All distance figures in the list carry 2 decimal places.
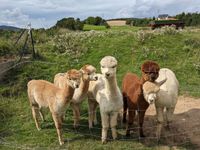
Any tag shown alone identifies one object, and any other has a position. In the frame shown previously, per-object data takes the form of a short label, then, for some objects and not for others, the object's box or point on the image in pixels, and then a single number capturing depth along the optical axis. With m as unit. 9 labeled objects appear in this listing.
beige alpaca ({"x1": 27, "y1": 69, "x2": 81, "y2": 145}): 3.61
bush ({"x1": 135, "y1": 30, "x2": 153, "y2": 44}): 8.07
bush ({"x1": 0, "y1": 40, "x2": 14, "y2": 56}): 6.60
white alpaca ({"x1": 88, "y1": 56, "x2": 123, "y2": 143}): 3.52
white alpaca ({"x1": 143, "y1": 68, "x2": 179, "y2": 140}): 3.53
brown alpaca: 3.62
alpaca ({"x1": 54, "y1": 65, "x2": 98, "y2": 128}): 3.92
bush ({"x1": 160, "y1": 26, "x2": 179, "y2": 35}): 8.74
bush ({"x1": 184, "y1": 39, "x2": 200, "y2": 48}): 7.81
